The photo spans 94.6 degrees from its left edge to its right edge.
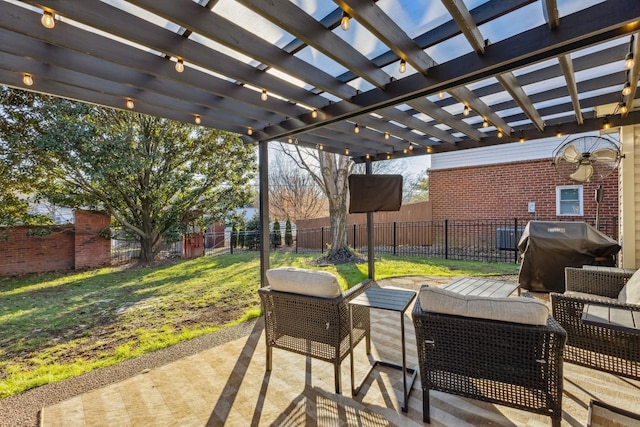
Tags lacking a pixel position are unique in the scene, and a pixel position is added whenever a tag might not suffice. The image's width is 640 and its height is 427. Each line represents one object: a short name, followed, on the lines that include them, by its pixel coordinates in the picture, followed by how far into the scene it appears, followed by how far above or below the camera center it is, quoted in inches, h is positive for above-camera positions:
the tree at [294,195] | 691.4 +46.5
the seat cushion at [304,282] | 89.7 -21.1
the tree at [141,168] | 279.3 +51.9
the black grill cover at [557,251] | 173.3 -23.4
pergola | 71.3 +48.1
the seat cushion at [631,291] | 93.5 -26.7
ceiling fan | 158.4 +31.4
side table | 86.1 -27.5
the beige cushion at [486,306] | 65.7 -22.0
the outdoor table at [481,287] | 117.0 -31.8
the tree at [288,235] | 525.2 -36.4
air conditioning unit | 330.6 -29.3
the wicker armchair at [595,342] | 74.3 -34.5
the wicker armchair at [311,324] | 89.7 -35.4
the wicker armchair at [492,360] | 65.1 -34.9
